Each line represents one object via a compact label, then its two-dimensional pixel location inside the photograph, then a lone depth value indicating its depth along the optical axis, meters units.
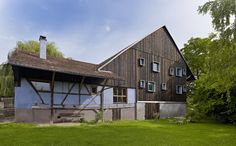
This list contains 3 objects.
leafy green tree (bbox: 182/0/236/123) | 6.76
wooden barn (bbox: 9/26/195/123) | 9.69
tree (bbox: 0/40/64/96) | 15.05
